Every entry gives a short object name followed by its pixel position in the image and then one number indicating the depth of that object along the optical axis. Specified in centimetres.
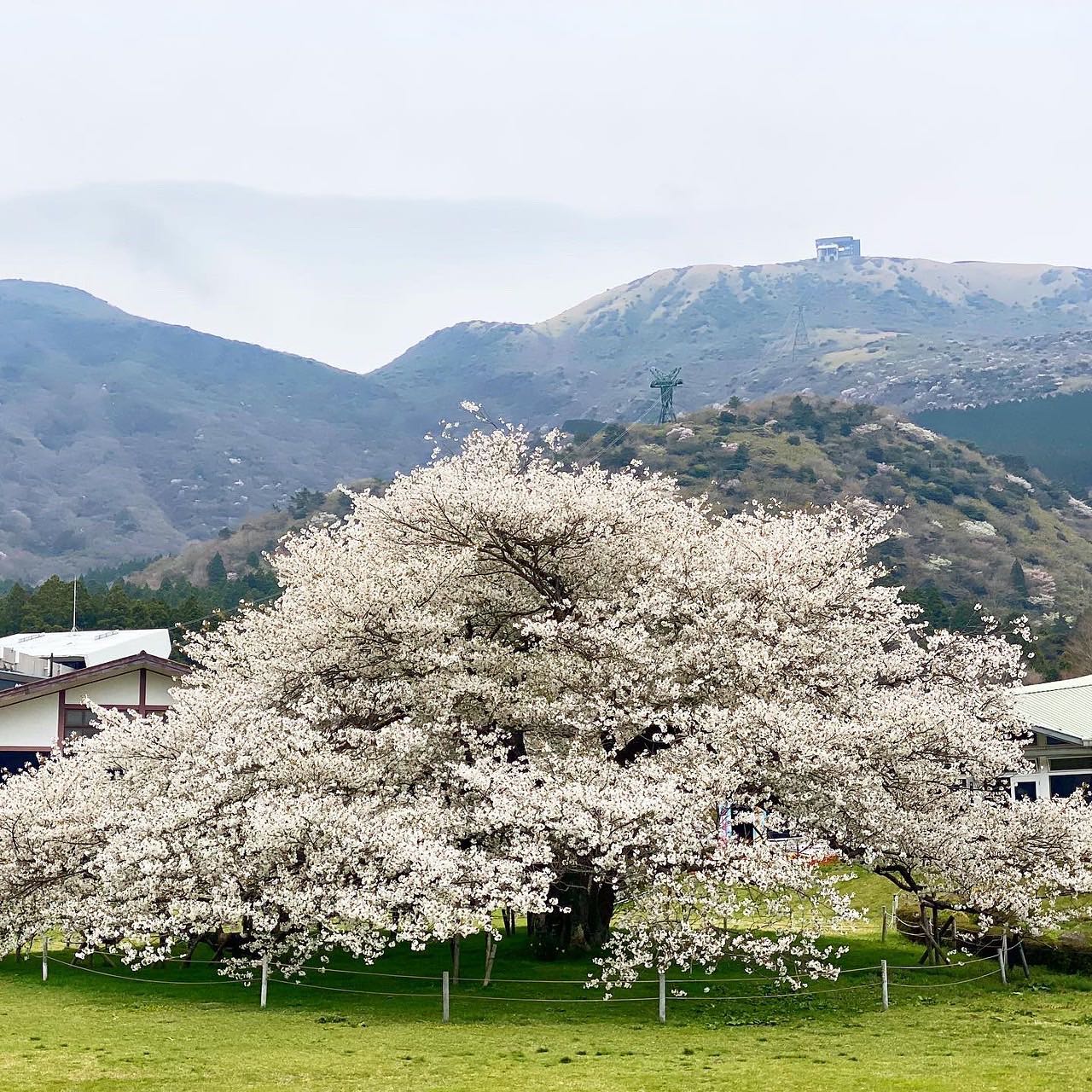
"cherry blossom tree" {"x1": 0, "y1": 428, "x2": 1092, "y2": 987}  2066
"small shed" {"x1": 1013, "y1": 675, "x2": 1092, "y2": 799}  4062
